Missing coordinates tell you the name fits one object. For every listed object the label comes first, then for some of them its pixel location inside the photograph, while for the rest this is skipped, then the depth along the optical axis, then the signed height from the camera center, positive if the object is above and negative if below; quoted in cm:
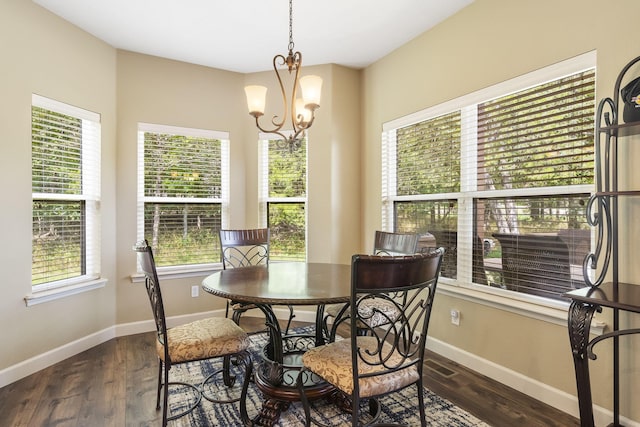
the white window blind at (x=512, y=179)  216 +25
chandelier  227 +77
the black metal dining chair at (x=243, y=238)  310 -22
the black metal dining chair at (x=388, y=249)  253 -28
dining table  182 -43
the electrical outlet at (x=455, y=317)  286 -85
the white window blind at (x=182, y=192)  367 +25
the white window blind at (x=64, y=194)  282 +18
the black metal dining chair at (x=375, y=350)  146 -71
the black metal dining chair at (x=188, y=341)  191 -72
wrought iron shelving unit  166 -28
